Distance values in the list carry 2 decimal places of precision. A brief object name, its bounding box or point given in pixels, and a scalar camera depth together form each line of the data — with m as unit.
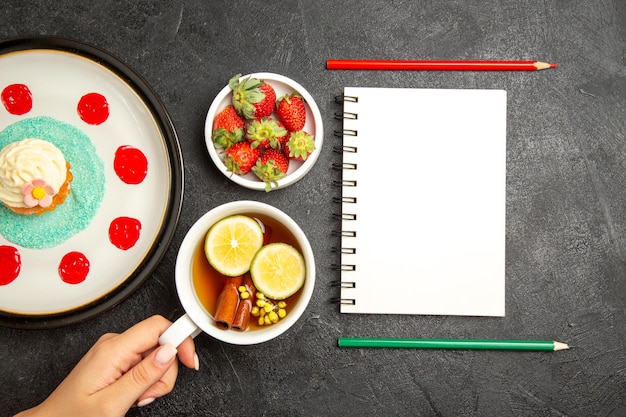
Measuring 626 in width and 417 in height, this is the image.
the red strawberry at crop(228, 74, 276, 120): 0.96
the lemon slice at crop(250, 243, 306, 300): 0.91
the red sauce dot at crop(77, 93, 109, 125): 1.00
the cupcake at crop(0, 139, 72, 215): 0.93
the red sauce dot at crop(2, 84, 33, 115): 0.99
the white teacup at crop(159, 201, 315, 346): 0.85
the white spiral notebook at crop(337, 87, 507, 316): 1.03
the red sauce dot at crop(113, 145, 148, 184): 0.99
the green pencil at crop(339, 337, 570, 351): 1.02
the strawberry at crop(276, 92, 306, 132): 0.97
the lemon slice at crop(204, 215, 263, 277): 0.91
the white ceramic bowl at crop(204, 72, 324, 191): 0.98
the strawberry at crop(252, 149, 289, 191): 0.96
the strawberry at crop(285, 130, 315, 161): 0.95
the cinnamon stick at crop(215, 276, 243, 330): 0.88
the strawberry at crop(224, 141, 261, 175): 0.96
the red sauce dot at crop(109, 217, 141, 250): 0.99
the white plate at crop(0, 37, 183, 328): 0.97
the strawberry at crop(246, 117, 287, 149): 0.95
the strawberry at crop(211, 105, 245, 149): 0.96
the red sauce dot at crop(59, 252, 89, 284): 0.98
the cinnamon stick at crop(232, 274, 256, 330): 0.90
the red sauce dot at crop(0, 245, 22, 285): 0.98
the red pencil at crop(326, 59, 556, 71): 1.04
